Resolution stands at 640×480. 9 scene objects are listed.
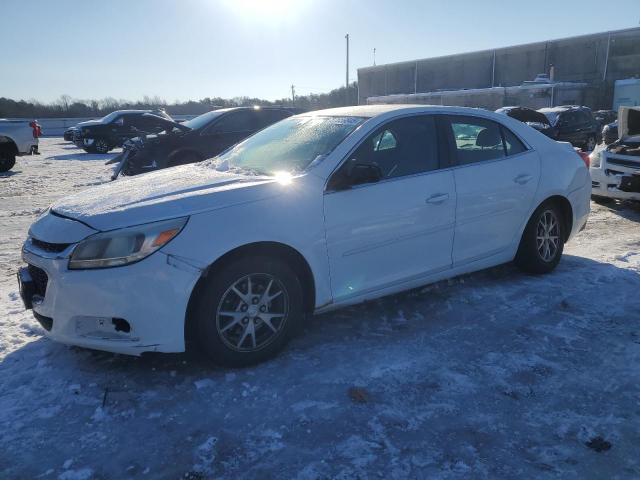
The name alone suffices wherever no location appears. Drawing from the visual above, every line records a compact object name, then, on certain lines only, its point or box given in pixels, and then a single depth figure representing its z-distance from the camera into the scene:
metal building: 44.19
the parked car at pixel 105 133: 19.52
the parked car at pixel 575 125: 18.33
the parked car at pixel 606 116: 26.68
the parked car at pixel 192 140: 8.77
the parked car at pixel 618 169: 7.73
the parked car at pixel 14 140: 13.45
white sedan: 3.03
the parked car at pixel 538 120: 17.12
